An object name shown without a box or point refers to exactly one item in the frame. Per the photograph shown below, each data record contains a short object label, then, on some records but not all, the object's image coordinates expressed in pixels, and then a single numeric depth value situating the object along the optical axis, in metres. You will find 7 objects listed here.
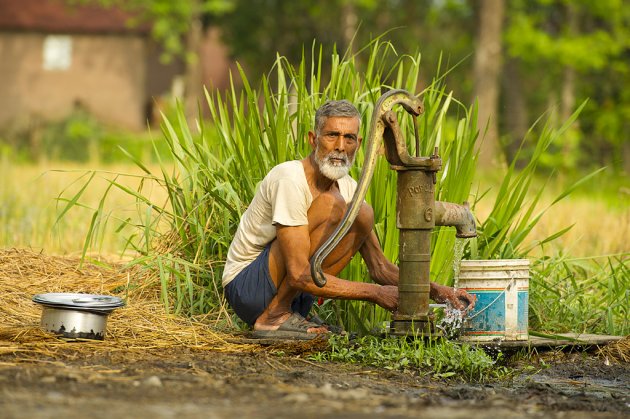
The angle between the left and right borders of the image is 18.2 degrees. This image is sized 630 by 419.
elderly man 8.91
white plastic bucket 9.26
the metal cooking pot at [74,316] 8.66
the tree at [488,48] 34.84
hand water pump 8.85
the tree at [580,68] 39.59
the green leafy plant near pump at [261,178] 10.35
